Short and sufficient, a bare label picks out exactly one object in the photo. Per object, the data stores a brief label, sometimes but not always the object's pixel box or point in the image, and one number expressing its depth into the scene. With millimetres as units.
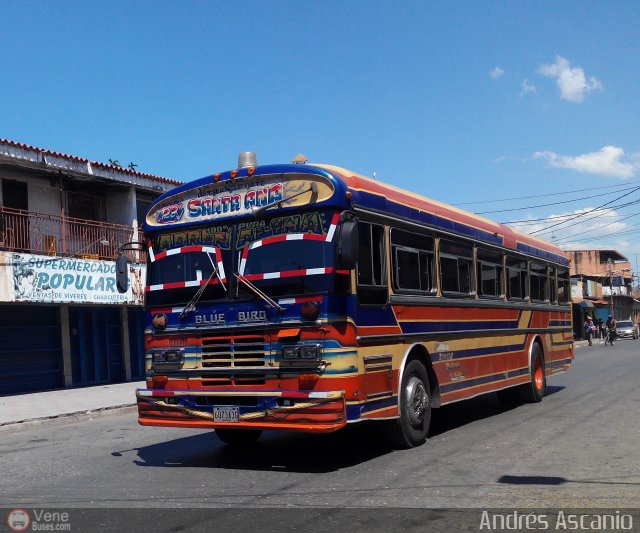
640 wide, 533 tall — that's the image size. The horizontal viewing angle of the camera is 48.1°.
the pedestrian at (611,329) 44262
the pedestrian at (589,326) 45534
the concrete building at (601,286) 64269
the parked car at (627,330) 56188
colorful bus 7266
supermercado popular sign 17312
